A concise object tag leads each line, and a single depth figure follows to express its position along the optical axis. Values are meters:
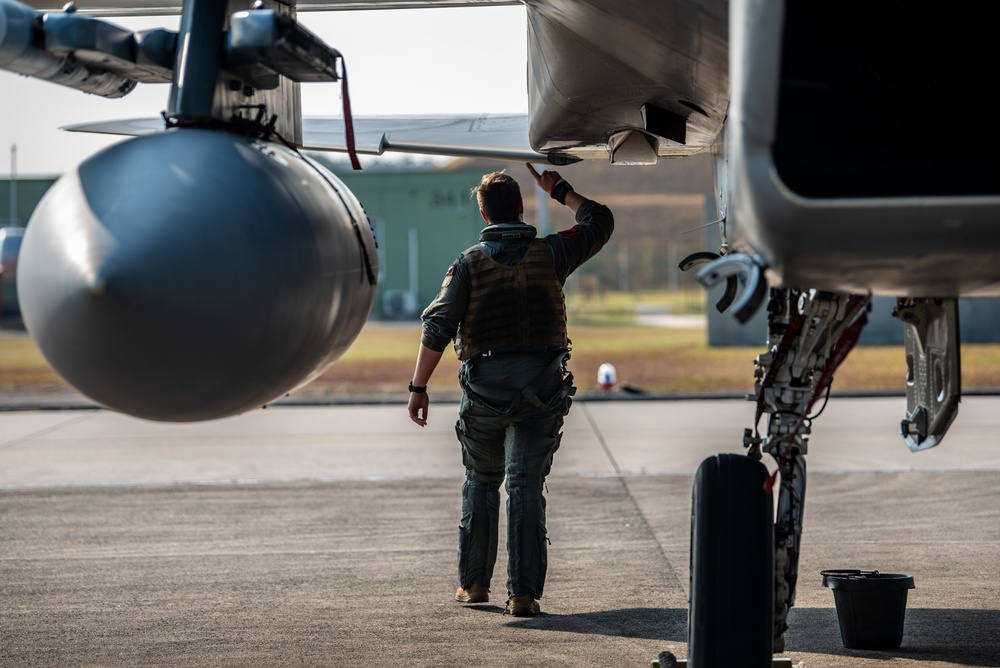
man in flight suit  10.30
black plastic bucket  9.20
